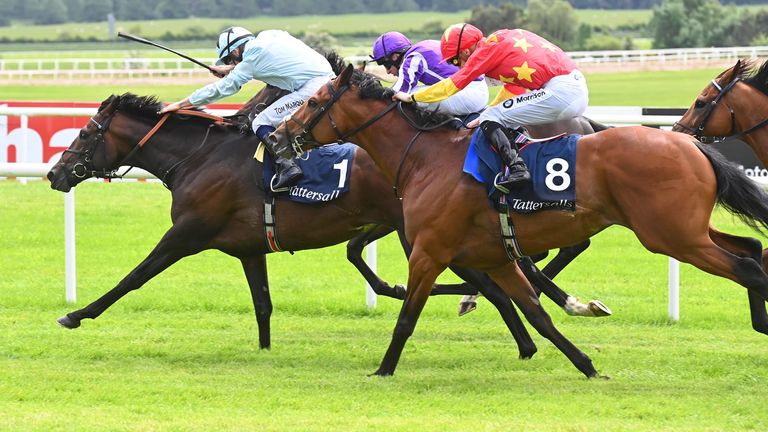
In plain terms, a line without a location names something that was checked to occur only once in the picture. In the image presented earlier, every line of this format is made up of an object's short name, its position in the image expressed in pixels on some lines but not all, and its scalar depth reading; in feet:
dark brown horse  45.16
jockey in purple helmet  47.50
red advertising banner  94.94
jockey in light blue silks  46.47
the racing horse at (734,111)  47.24
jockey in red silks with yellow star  40.37
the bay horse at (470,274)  45.85
